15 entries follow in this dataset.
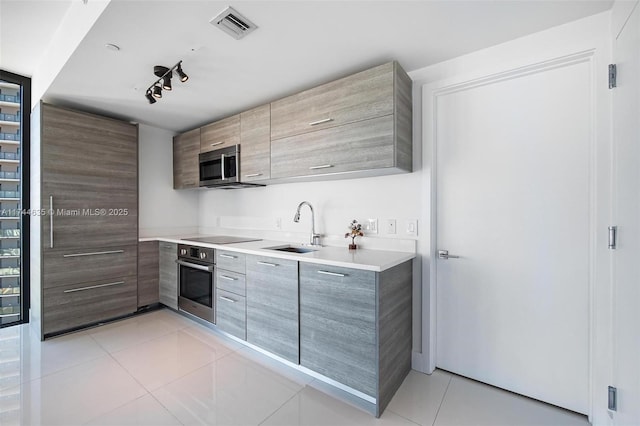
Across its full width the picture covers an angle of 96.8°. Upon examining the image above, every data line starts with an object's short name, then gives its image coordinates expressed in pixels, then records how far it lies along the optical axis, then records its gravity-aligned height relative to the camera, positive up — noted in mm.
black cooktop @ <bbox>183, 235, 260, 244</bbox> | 2896 -306
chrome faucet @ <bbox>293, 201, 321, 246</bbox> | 2574 -134
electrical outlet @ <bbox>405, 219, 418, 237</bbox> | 2109 -120
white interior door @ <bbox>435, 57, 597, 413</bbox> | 1636 -121
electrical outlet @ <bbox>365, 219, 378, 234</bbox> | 2291 -123
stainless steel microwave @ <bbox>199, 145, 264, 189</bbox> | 2842 +450
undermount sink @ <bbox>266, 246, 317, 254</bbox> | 2569 -347
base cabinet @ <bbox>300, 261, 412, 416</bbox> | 1626 -717
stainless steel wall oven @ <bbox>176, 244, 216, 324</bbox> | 2664 -700
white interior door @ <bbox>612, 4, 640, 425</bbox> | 1179 -52
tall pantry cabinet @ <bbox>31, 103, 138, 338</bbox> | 2570 -77
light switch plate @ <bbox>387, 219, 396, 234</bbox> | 2203 -117
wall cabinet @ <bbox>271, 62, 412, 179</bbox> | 1868 +615
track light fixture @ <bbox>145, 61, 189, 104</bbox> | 1918 +963
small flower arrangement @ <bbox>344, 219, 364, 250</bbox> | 2297 -177
